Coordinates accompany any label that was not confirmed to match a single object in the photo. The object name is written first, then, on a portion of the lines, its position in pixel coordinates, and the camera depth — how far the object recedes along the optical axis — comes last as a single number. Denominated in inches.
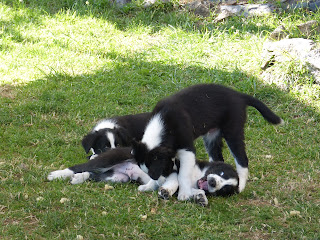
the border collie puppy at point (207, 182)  401.7
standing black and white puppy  395.9
